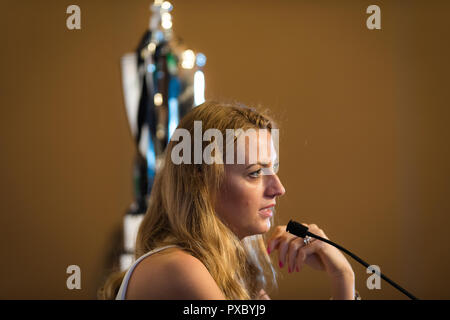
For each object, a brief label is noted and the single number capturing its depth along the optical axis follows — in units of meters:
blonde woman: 1.87
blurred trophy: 3.05
